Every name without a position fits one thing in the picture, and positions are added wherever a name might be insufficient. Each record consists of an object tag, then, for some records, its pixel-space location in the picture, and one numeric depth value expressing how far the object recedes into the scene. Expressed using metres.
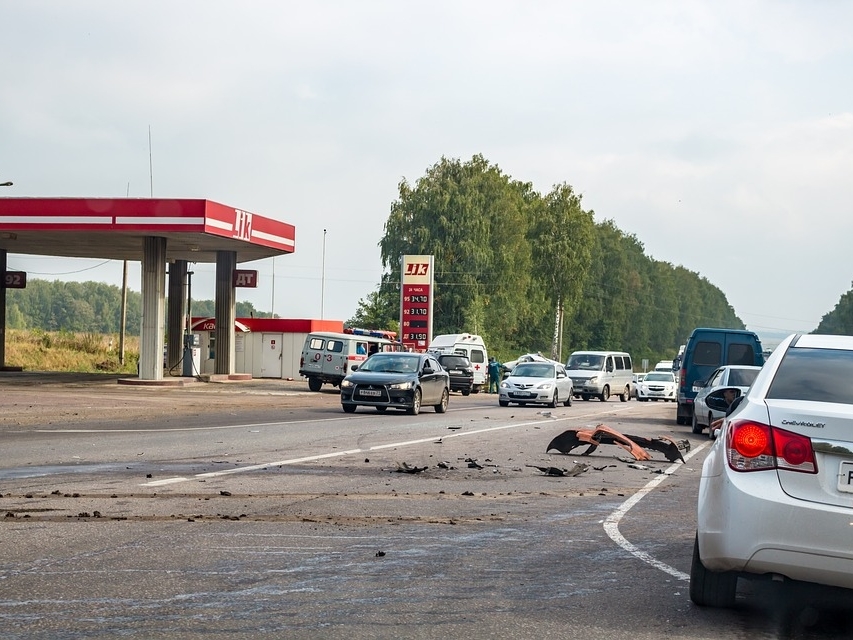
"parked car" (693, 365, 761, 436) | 24.88
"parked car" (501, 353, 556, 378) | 65.32
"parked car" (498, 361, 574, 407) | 37.25
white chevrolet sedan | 5.57
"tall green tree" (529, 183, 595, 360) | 92.19
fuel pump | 46.94
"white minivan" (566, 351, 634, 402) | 47.41
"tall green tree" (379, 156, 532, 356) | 81.88
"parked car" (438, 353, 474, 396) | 52.62
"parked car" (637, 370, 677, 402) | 56.12
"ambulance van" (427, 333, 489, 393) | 56.62
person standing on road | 59.78
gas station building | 39.22
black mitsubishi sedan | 28.73
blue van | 30.34
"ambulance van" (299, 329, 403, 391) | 45.06
